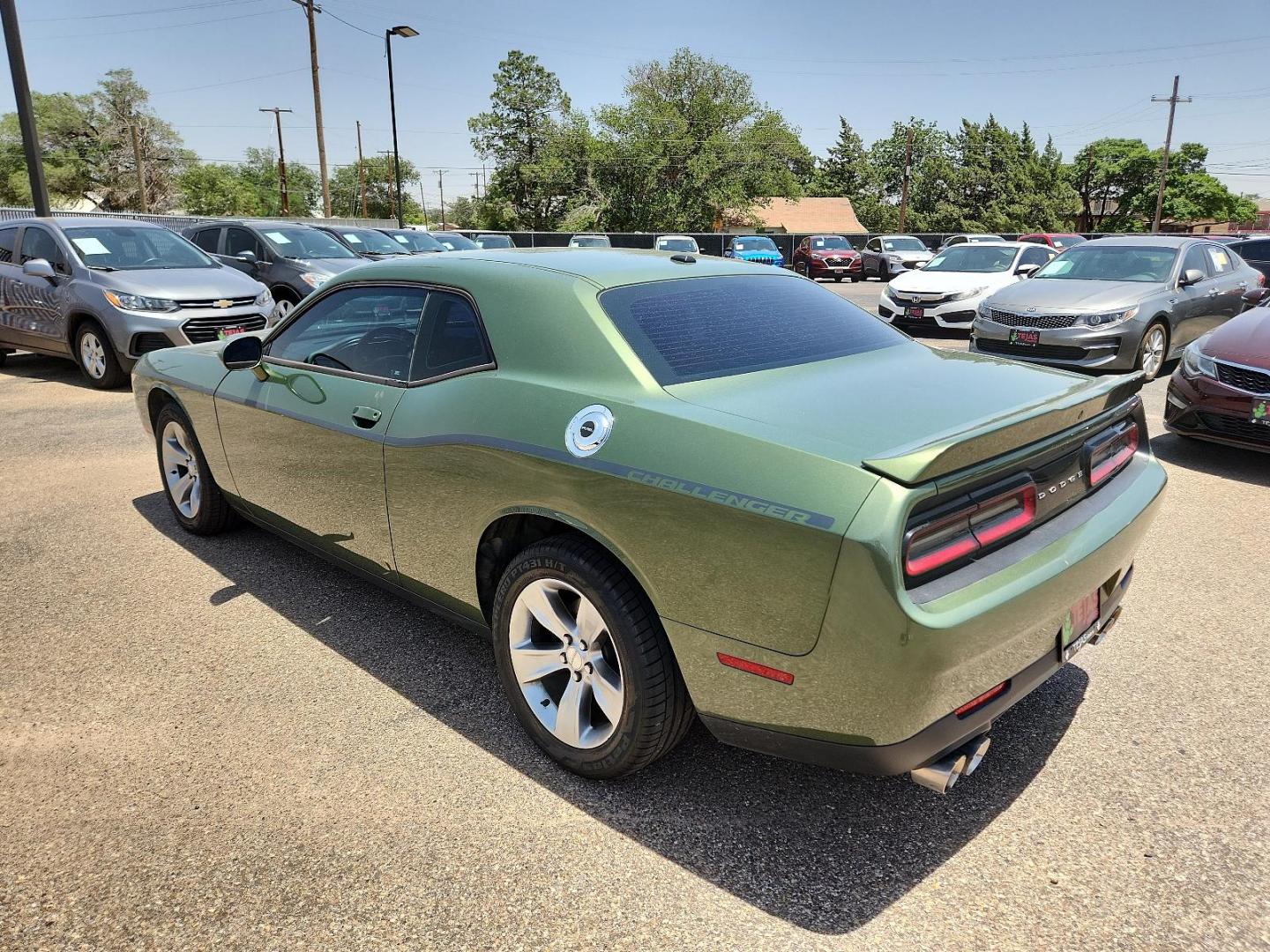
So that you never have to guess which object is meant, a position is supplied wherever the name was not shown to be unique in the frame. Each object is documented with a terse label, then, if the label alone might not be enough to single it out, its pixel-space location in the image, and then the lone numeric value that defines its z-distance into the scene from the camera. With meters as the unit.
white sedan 12.71
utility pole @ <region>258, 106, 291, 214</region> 41.66
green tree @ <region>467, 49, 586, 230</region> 56.97
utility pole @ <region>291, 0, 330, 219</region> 29.14
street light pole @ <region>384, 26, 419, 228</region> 29.42
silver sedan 8.94
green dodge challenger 2.03
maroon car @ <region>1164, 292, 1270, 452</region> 5.85
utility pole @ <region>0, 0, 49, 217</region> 13.02
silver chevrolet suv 8.93
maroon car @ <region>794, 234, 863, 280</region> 29.95
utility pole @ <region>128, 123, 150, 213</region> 57.98
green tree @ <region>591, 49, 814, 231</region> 56.53
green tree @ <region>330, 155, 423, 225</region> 116.81
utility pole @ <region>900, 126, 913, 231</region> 55.44
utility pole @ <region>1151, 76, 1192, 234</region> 62.62
